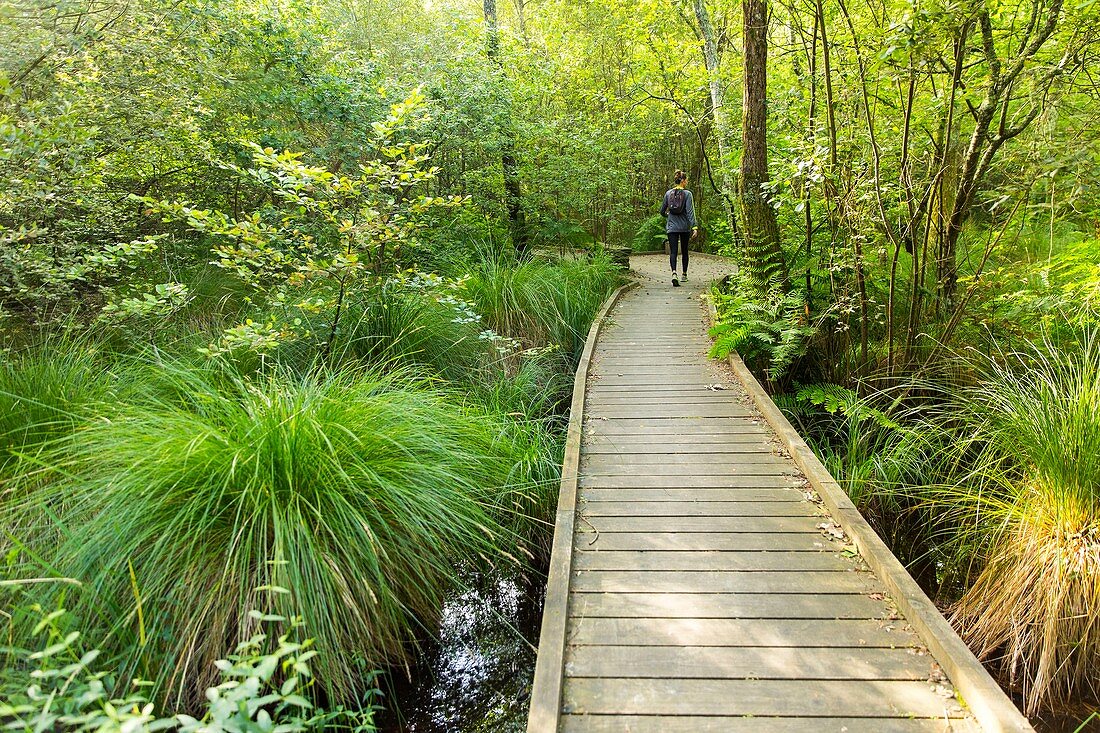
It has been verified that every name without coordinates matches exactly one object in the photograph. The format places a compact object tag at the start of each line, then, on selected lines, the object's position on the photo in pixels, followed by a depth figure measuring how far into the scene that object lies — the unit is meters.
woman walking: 10.32
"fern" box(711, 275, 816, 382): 6.25
